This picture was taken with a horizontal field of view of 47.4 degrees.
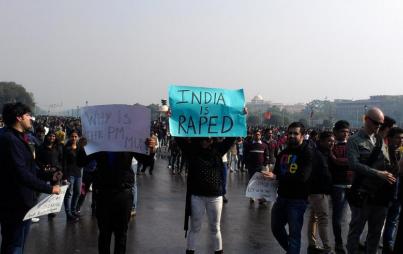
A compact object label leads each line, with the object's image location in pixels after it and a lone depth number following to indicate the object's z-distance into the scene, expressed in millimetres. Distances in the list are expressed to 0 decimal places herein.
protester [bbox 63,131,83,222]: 8477
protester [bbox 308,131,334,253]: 6480
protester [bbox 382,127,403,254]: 5934
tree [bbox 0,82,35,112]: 122875
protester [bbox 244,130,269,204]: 11031
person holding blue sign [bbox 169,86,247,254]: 5562
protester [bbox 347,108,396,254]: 5395
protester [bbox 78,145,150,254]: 4777
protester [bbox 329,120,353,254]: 6703
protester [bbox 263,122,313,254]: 5512
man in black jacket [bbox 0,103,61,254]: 4383
